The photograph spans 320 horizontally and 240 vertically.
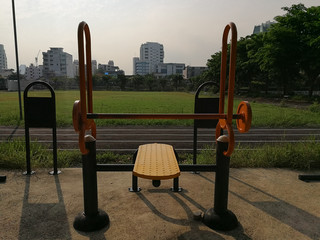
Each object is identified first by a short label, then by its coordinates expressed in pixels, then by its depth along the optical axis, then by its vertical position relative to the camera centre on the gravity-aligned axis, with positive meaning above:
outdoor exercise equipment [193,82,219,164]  3.84 -0.31
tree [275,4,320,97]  25.18 +5.52
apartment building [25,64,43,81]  119.19 +6.31
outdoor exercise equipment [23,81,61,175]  3.78 -0.41
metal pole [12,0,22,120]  10.72 +2.10
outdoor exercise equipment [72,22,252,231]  2.35 -0.76
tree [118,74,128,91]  63.78 +1.17
